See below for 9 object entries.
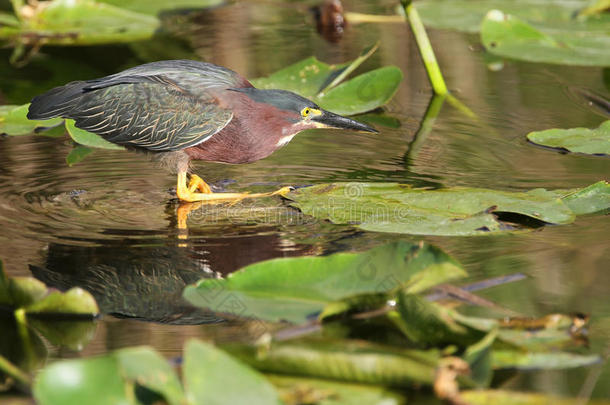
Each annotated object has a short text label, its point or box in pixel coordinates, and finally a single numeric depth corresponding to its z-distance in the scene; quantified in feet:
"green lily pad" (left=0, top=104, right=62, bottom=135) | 38.22
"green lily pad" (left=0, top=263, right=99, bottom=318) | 20.25
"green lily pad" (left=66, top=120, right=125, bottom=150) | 36.14
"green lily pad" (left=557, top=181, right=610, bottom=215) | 27.73
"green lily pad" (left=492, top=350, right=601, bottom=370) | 17.99
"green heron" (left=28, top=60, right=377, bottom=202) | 32.91
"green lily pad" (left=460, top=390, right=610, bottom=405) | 16.53
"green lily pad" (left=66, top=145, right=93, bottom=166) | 35.60
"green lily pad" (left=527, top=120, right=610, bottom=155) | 33.81
